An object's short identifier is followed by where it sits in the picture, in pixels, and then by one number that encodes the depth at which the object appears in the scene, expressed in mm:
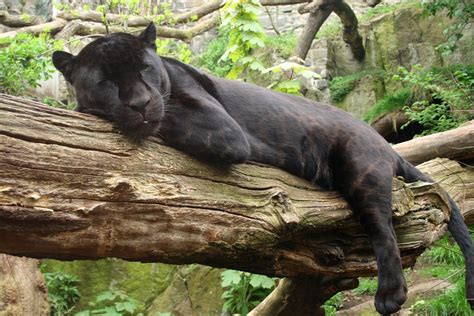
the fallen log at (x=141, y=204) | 2312
